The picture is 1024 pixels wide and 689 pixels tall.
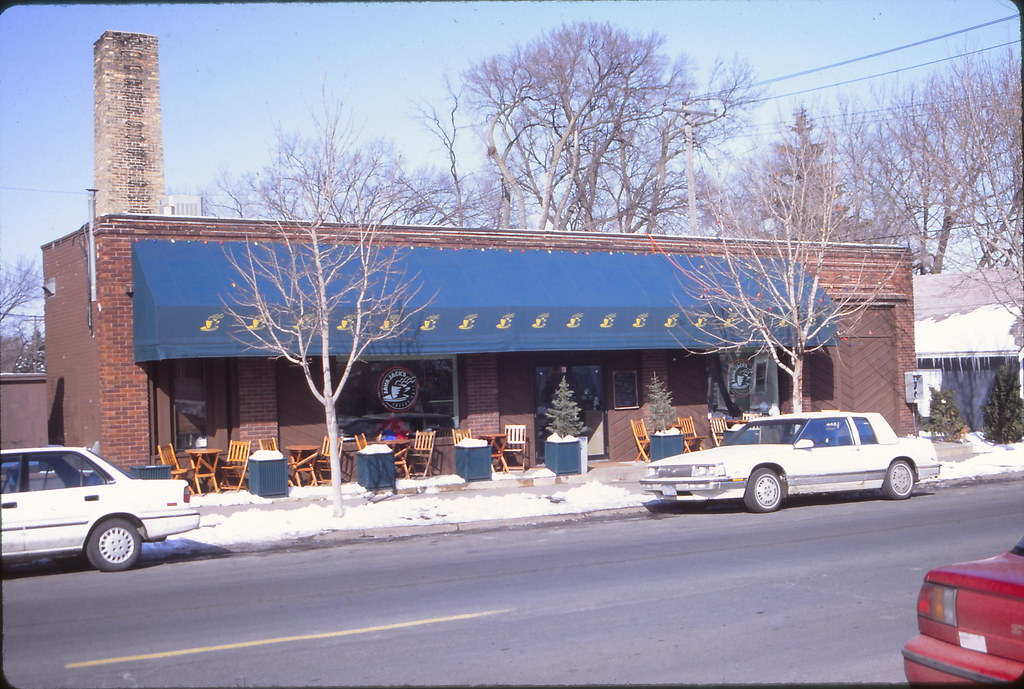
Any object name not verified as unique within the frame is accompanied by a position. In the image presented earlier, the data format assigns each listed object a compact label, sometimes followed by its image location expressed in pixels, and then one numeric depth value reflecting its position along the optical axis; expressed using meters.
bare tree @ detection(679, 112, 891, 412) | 20.55
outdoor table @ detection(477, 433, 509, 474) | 20.39
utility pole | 27.05
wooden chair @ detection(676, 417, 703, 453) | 22.25
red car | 4.88
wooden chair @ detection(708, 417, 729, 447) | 22.83
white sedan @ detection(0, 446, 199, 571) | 10.98
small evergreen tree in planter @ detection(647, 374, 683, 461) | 20.66
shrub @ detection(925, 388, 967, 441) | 26.48
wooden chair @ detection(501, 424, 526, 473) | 20.67
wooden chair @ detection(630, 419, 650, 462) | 22.03
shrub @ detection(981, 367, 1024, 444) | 25.28
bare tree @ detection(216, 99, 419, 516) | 16.31
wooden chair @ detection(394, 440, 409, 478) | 19.23
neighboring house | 28.59
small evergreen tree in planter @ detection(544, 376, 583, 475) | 19.91
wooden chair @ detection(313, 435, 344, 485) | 18.78
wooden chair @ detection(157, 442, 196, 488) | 17.44
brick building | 17.28
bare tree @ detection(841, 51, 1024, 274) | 21.81
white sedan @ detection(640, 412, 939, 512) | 15.09
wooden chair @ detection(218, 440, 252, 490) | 18.02
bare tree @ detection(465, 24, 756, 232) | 38.69
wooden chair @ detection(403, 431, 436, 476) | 19.55
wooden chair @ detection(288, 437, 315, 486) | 18.47
